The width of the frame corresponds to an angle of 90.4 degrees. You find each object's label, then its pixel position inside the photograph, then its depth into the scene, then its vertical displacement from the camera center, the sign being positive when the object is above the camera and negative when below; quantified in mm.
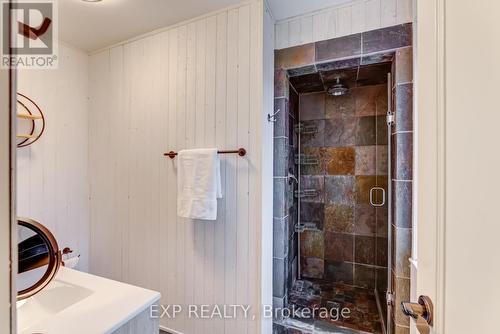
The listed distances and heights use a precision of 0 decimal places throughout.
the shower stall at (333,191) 1974 -269
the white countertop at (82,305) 913 -586
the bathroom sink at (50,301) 1153 -660
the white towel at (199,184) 1688 -125
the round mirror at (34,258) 915 -355
